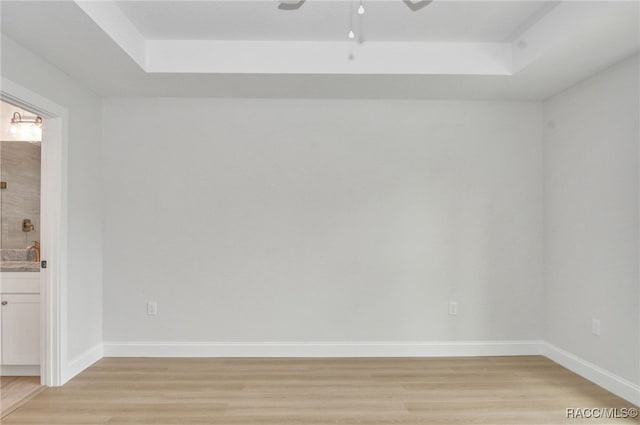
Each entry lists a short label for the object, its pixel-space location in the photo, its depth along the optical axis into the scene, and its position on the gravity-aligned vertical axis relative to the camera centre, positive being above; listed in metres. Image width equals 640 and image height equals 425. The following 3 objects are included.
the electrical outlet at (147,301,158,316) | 3.71 -0.85
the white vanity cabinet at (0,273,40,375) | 3.17 -0.82
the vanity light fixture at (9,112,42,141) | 3.58 +0.84
